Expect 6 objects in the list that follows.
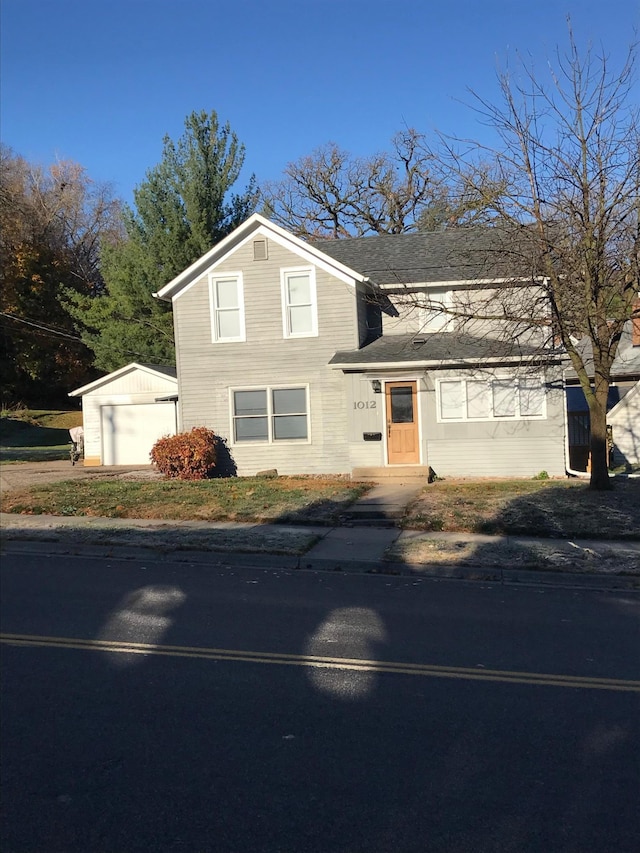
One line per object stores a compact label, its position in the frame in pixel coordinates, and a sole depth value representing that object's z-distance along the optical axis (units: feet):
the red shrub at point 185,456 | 63.41
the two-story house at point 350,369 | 61.62
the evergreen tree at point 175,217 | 98.17
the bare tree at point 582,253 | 45.37
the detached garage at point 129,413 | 79.82
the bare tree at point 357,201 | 132.26
